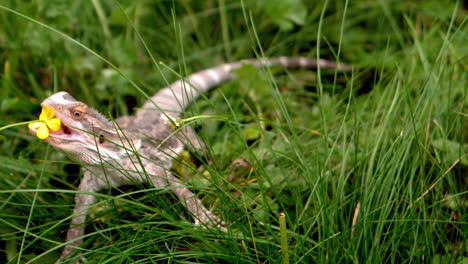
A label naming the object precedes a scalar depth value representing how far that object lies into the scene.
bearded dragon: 2.57
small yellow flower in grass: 2.39
